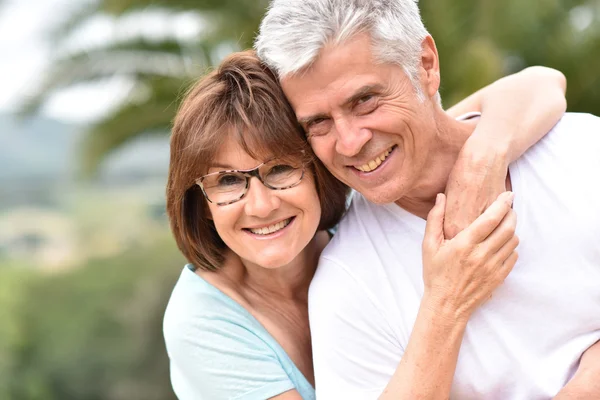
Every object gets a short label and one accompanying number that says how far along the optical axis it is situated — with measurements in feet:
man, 7.91
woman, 8.32
